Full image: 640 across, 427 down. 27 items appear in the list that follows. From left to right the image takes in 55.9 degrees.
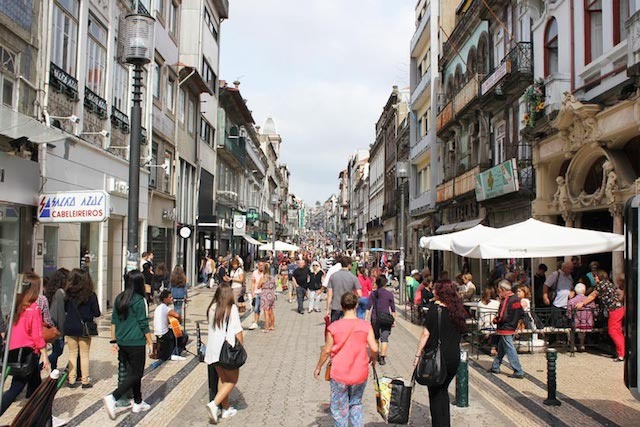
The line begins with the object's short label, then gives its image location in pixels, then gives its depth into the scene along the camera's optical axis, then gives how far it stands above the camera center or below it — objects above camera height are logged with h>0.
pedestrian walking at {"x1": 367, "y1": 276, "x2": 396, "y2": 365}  10.22 -1.13
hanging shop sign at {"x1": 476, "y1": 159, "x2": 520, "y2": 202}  18.58 +2.28
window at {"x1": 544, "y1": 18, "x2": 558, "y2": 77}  17.30 +5.88
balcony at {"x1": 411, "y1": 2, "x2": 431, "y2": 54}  32.50 +12.39
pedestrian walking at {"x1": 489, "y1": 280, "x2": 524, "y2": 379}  9.20 -1.18
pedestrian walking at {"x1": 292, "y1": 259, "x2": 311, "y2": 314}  18.25 -1.00
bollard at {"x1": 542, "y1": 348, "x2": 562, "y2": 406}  7.54 -1.61
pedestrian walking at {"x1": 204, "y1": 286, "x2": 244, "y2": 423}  6.66 -1.00
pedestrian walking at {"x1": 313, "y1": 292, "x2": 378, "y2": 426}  5.62 -1.10
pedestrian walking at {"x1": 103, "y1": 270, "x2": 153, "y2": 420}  6.81 -1.01
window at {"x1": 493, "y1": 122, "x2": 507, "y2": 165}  21.81 +3.93
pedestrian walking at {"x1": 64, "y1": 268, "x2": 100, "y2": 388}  7.99 -1.01
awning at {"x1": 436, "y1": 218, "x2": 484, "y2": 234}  23.67 +0.99
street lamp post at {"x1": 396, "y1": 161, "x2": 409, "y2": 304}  21.67 +2.64
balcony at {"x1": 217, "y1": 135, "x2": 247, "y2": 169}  36.72 +6.20
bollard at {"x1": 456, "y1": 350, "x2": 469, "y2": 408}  7.50 -1.71
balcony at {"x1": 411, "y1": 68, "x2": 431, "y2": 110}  33.12 +9.22
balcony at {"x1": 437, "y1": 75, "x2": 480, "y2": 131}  23.42 +6.29
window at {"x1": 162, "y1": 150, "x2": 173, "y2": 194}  23.89 +2.81
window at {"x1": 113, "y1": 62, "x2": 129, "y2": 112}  17.50 +4.70
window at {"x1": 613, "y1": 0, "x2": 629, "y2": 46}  13.43 +5.25
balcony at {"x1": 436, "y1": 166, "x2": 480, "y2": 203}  23.69 +2.74
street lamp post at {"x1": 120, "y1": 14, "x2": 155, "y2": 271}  9.02 +2.10
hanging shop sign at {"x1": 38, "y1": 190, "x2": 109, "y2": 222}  11.20 +0.69
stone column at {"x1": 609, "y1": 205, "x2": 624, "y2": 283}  13.43 +0.51
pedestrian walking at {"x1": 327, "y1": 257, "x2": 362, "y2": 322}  10.43 -0.70
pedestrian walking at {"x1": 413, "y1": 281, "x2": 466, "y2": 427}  5.95 -0.89
